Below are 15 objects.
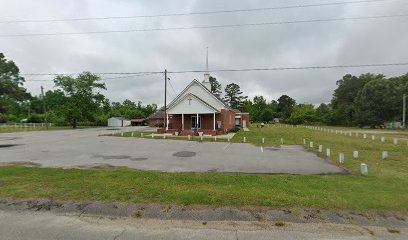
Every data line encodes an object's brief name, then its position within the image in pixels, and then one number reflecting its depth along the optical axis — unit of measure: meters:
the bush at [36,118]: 63.19
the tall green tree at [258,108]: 81.19
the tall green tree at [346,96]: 68.62
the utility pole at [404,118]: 51.85
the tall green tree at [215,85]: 96.71
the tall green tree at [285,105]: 90.70
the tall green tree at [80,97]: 51.84
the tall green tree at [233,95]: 96.56
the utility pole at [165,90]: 29.61
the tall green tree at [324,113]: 72.56
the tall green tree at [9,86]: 45.03
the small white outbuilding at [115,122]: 66.38
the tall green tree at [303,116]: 76.06
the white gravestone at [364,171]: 9.12
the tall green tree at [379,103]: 55.06
